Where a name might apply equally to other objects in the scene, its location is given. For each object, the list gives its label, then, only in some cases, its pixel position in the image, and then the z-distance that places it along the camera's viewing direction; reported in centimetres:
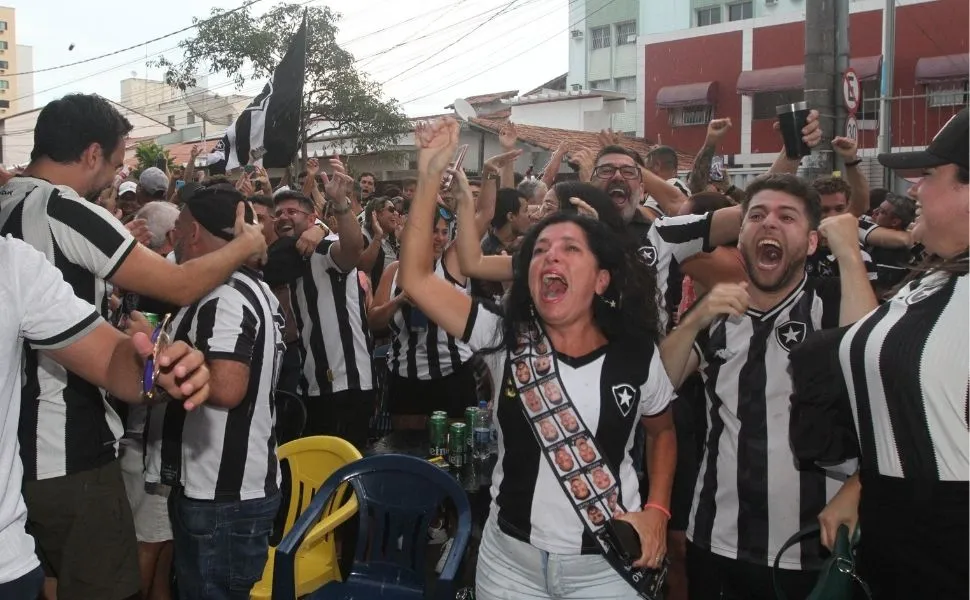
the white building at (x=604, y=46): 4203
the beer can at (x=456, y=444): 419
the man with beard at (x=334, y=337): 550
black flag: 722
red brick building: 2402
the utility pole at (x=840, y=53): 692
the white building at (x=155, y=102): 7175
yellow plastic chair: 389
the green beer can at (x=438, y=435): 429
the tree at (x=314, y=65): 2552
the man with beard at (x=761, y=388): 299
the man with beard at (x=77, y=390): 294
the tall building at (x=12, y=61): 11081
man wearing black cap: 343
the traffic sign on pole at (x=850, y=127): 706
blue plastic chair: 363
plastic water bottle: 427
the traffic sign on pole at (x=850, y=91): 702
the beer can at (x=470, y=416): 440
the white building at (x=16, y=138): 6188
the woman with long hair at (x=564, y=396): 268
